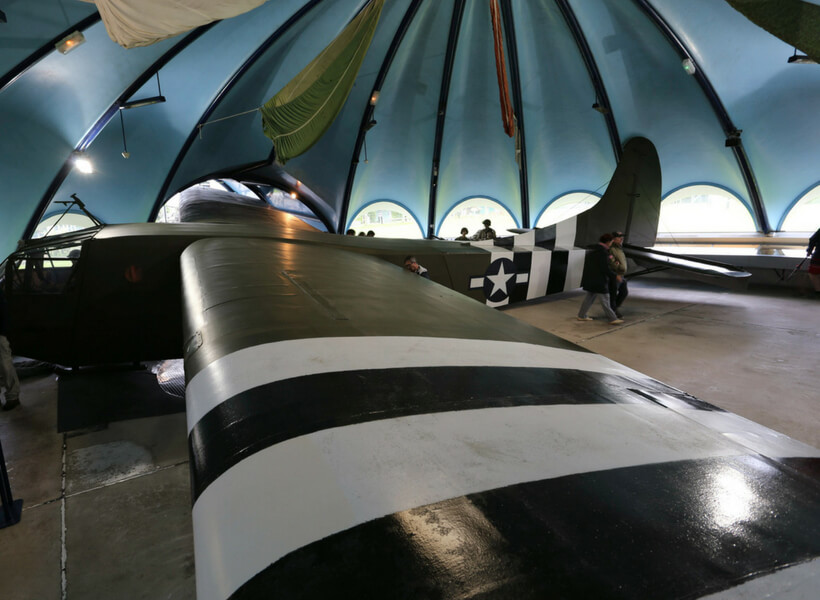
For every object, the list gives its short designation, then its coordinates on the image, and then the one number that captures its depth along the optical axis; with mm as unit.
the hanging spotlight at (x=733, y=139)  11459
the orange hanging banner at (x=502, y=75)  8239
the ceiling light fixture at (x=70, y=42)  7172
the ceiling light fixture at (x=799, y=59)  9162
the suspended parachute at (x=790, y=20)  3436
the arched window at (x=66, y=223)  11156
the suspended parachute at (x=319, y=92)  7344
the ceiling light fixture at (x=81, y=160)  10055
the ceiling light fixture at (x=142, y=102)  10164
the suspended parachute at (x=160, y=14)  3620
